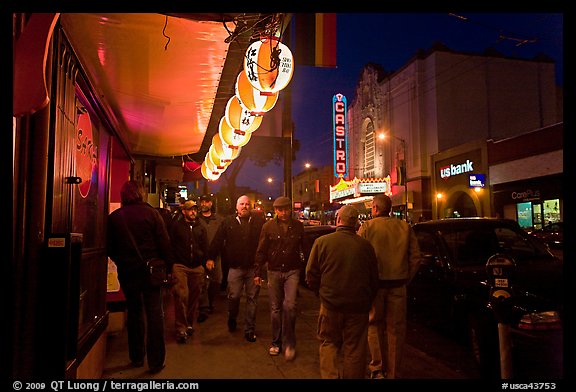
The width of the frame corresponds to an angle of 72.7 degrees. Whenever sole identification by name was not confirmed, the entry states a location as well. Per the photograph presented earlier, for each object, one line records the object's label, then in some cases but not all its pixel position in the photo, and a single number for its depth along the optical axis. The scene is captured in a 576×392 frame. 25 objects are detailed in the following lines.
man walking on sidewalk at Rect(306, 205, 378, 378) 3.81
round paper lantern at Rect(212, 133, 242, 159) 8.52
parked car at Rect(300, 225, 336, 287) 10.73
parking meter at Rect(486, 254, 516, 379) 3.38
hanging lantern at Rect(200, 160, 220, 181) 12.19
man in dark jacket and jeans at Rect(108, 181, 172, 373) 4.45
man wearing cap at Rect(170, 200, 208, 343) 5.85
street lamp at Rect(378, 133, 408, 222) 26.38
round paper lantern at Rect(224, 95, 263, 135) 7.14
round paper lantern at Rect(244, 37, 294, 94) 5.23
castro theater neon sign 31.73
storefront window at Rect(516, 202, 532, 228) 19.81
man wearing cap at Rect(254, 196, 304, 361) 5.12
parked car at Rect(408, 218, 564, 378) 4.16
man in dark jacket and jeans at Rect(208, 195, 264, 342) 5.86
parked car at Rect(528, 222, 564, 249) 13.16
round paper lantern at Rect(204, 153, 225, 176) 11.28
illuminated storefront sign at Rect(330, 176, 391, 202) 29.08
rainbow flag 6.94
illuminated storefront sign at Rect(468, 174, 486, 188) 22.16
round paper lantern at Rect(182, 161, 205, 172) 13.91
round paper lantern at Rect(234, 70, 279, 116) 6.00
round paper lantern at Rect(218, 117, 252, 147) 7.60
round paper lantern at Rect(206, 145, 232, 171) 10.05
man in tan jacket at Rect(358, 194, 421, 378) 4.38
